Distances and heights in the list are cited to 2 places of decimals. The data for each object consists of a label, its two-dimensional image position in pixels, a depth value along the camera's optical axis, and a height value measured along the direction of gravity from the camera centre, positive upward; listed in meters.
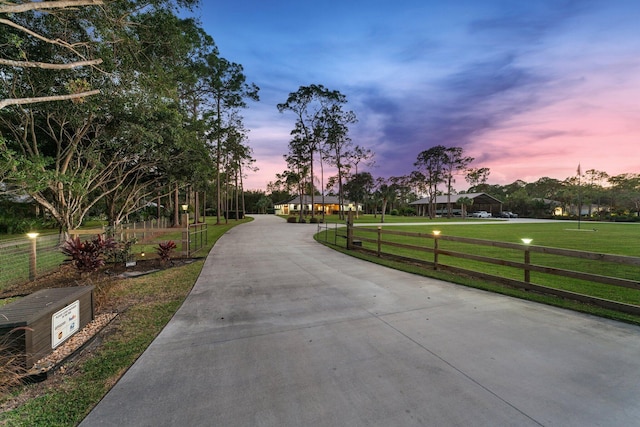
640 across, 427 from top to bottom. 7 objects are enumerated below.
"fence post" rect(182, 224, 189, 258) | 9.42 -1.15
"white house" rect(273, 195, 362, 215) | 61.07 +0.90
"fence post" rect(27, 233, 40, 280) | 6.69 -1.25
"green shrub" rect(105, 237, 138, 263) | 8.07 -1.34
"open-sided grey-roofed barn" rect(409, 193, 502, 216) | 56.59 +0.76
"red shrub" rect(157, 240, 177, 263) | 8.08 -1.22
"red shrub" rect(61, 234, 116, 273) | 6.39 -1.06
